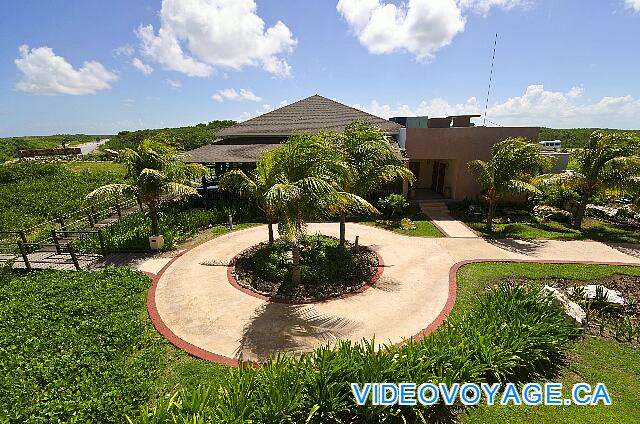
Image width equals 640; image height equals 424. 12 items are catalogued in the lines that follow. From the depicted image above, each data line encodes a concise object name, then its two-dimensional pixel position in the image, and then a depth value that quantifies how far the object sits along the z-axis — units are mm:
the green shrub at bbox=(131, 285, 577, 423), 4961
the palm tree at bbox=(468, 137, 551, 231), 15445
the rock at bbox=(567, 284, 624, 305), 8961
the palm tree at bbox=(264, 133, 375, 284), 8406
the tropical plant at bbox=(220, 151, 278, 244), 9812
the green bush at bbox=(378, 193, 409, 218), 18438
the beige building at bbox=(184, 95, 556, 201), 20391
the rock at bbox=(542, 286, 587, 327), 7951
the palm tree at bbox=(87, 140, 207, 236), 12547
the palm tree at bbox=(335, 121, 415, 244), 12141
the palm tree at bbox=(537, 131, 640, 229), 14789
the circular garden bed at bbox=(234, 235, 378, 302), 10266
